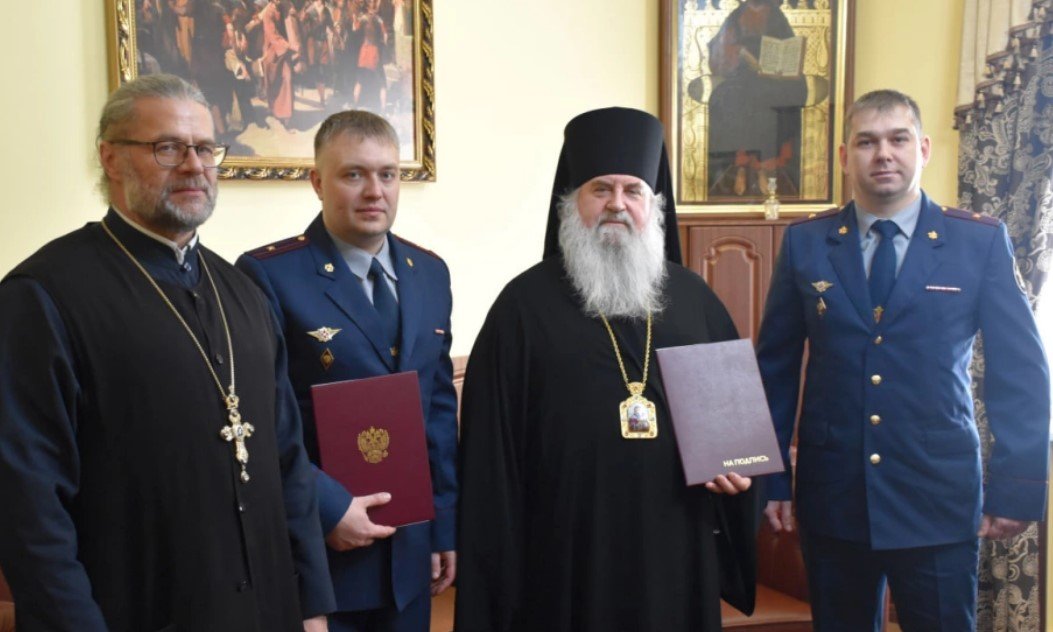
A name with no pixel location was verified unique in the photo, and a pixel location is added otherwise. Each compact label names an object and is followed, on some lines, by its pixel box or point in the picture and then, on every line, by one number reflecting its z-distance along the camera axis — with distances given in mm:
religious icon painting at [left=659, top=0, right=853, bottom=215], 4840
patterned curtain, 4117
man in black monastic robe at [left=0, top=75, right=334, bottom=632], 1687
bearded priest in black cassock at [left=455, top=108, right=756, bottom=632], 2486
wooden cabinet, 4652
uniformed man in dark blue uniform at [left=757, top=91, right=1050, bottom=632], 2611
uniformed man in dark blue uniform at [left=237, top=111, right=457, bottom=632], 2404
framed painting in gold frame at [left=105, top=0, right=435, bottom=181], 3646
